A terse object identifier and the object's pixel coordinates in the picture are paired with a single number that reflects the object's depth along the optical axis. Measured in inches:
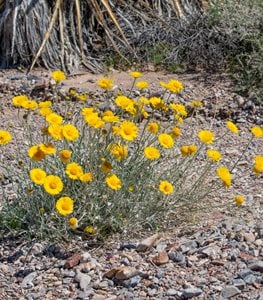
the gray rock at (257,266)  144.8
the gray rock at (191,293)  138.7
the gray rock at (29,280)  145.4
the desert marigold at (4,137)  151.5
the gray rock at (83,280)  143.2
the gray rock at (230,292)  138.3
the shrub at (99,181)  147.2
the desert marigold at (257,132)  159.8
